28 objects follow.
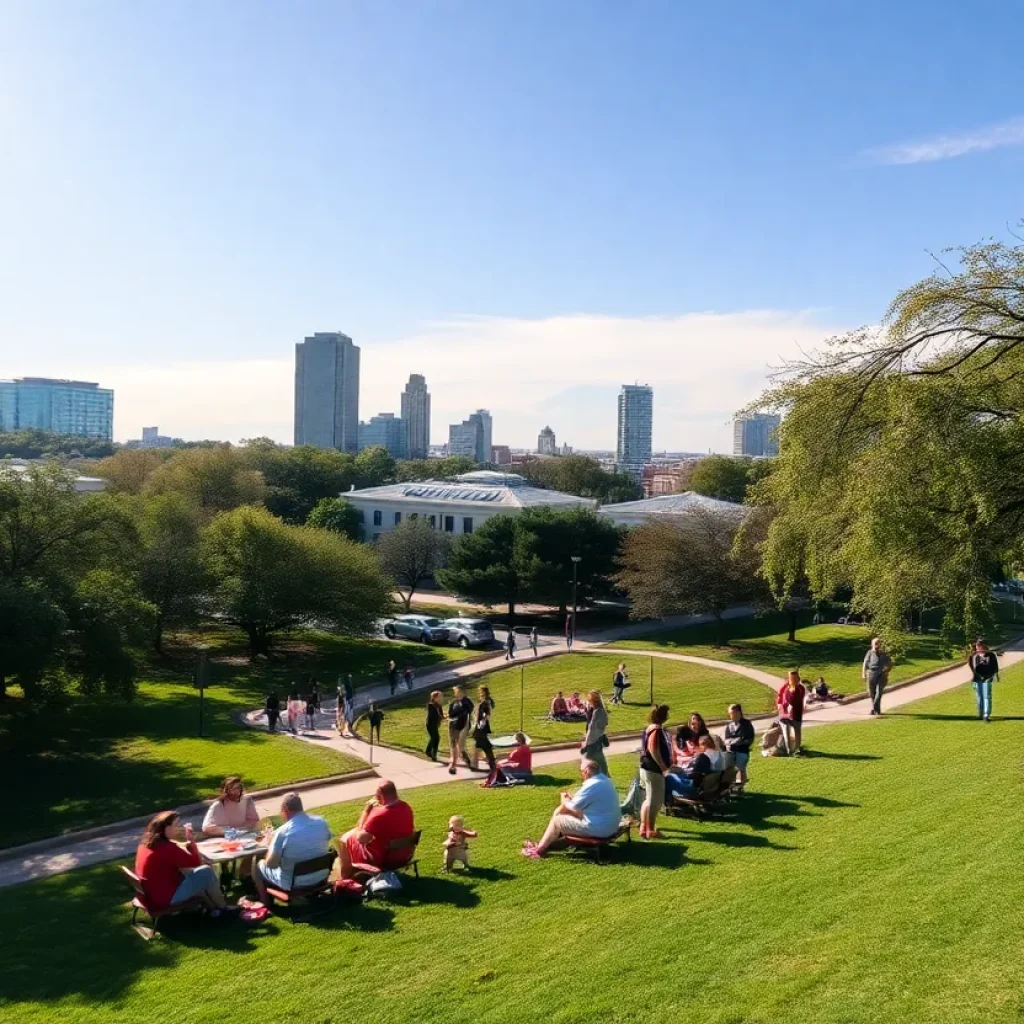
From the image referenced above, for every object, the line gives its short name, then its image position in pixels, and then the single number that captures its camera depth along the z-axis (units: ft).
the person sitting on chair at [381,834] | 32.81
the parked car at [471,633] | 148.66
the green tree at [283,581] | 137.69
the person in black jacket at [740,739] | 44.06
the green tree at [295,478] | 291.38
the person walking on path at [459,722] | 57.97
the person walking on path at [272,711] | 86.79
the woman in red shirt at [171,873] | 29.86
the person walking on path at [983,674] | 60.75
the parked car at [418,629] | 152.97
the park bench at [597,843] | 34.45
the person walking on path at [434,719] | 61.98
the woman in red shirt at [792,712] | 53.01
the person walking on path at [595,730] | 41.24
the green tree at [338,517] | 247.91
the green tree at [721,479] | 300.81
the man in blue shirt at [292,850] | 30.76
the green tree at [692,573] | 142.92
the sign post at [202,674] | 72.49
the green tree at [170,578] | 130.93
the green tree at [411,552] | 209.36
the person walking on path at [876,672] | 70.49
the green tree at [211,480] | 215.51
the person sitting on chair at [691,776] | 39.78
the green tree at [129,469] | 227.77
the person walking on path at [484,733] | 54.34
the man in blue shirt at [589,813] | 34.35
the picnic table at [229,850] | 32.94
